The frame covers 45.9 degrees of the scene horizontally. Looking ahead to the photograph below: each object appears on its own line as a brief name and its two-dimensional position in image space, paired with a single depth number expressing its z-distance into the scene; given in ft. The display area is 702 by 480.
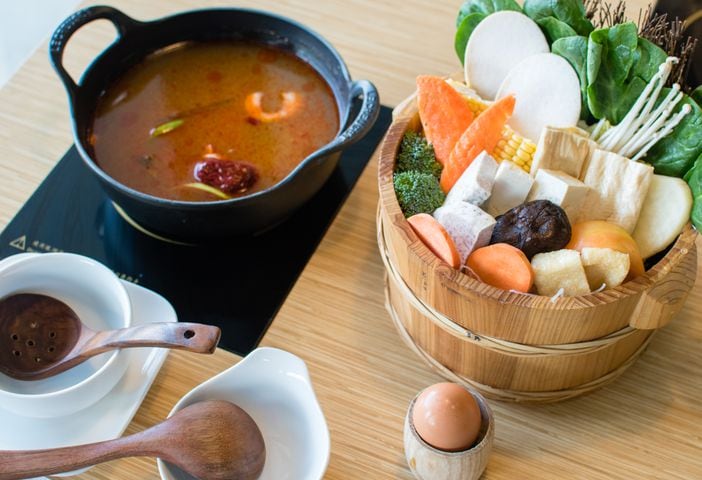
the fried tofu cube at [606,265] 3.30
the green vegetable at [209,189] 4.21
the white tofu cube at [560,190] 3.53
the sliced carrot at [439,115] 3.82
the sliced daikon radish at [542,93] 3.88
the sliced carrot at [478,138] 3.74
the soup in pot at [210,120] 4.33
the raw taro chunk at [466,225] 3.45
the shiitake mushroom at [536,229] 3.39
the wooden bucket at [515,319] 3.16
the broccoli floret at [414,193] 3.59
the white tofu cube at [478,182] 3.54
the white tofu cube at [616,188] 3.57
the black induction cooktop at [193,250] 4.09
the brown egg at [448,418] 3.14
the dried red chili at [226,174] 4.25
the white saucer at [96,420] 3.50
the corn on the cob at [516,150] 3.80
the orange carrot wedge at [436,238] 3.31
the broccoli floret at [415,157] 3.76
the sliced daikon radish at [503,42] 4.01
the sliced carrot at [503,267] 3.30
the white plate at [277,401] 3.40
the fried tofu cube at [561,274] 3.29
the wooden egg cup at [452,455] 3.19
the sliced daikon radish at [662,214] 3.50
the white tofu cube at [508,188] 3.59
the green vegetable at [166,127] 4.53
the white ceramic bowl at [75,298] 3.40
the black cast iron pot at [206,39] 3.84
